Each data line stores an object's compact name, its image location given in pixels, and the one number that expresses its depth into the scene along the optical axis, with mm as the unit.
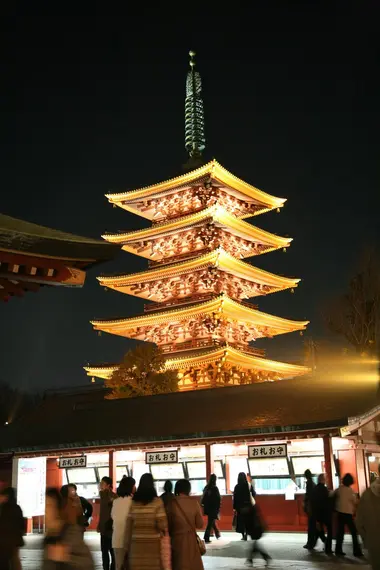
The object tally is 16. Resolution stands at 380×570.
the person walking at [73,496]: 7380
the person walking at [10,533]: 7672
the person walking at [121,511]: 7938
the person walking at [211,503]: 16234
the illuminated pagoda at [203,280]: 37750
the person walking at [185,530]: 7273
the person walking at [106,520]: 10883
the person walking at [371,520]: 6367
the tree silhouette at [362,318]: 40938
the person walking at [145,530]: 6930
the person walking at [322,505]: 14031
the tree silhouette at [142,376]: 36125
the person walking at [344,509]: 13586
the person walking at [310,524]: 14516
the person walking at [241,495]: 14793
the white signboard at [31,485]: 19391
